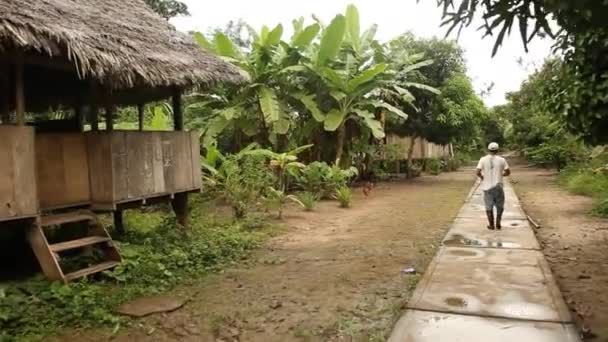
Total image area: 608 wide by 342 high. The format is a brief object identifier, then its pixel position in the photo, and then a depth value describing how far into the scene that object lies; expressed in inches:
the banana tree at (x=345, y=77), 519.8
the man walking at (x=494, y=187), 333.1
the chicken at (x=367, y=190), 592.4
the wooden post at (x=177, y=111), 324.5
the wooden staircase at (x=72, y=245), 204.1
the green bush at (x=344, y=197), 483.5
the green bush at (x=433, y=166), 1024.9
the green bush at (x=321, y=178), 517.3
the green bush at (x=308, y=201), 458.6
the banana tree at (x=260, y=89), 506.6
